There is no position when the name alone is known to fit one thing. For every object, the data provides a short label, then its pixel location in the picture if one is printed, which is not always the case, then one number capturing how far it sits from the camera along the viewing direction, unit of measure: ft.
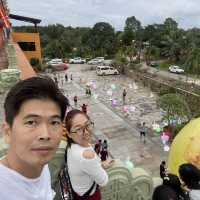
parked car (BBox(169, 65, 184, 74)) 86.45
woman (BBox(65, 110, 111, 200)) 5.62
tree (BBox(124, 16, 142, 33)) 157.58
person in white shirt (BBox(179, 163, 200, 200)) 7.54
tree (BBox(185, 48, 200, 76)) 62.88
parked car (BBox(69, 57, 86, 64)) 110.85
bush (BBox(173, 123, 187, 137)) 33.86
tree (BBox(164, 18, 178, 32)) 112.24
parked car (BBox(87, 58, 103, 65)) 106.75
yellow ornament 9.90
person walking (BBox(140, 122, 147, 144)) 34.47
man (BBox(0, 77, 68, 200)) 3.19
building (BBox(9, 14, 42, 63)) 80.92
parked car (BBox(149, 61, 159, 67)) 101.06
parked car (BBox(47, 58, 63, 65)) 96.76
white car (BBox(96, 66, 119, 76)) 85.24
